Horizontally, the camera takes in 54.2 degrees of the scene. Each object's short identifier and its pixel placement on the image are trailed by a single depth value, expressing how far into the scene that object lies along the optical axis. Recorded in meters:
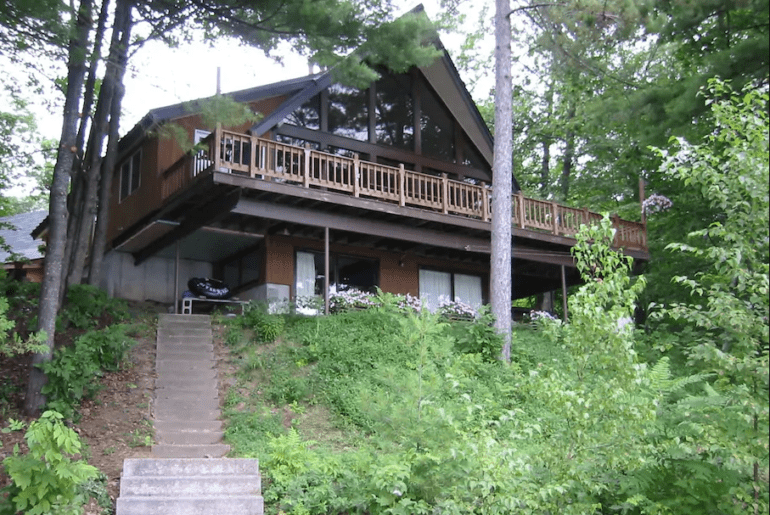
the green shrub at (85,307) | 14.88
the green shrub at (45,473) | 7.48
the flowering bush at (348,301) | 17.61
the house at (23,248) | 22.78
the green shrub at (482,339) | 15.13
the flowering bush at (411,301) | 18.62
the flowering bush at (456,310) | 19.40
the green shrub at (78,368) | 11.40
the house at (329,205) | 16.59
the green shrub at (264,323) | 14.80
